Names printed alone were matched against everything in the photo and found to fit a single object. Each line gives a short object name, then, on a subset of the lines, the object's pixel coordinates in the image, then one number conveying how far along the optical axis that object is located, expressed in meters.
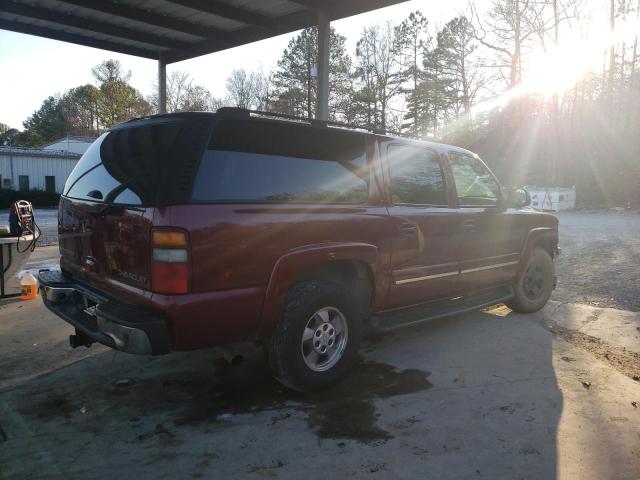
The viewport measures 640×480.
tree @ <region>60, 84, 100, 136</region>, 54.31
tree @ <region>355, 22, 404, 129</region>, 43.69
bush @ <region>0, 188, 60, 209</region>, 25.88
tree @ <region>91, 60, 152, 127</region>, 48.28
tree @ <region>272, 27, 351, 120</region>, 39.72
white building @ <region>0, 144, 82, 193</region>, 29.98
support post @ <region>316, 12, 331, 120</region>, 7.38
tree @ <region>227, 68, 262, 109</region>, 49.69
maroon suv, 2.78
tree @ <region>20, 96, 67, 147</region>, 59.34
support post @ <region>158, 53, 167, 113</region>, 9.95
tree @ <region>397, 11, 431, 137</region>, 43.69
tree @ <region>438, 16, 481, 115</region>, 39.72
